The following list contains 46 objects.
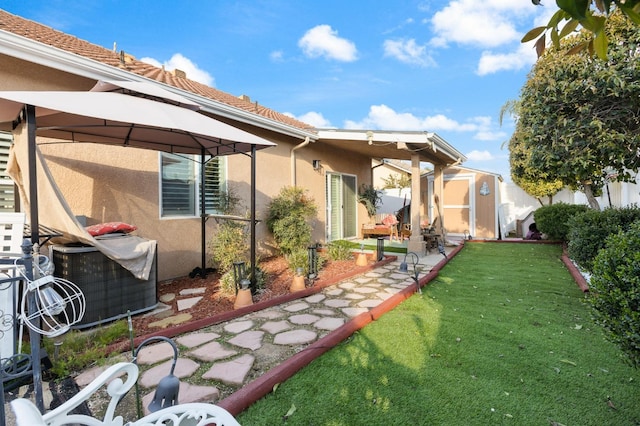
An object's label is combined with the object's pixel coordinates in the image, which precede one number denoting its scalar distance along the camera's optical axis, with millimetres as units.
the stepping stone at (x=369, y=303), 4622
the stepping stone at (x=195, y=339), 3374
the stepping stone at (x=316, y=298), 4900
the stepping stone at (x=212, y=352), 3086
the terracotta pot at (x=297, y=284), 5211
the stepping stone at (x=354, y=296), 5031
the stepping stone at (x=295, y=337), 3426
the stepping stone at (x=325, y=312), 4312
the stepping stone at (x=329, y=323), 3844
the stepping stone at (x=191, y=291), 5066
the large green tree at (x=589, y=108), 4305
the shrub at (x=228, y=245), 5375
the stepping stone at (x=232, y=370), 2689
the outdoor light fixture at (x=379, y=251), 7531
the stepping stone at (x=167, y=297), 4746
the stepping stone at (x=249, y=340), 3344
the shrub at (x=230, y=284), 4906
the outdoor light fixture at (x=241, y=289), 4371
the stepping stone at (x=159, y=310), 4168
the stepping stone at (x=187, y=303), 4434
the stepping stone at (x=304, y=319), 4004
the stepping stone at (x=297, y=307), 4493
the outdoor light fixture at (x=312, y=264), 5857
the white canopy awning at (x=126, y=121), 2936
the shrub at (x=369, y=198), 11430
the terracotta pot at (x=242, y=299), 4359
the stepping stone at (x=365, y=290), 5348
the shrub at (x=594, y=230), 5672
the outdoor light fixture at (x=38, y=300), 1927
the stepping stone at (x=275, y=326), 3752
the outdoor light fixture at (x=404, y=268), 6598
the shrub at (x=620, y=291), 2137
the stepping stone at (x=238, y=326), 3744
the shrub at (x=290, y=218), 7133
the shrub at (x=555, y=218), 10422
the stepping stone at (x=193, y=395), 2387
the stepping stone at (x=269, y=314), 4211
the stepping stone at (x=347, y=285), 5646
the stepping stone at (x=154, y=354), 3005
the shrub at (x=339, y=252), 7711
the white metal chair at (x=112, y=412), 944
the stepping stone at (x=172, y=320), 3805
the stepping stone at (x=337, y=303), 4673
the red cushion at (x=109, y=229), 3932
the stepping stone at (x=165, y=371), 2662
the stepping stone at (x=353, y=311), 4246
